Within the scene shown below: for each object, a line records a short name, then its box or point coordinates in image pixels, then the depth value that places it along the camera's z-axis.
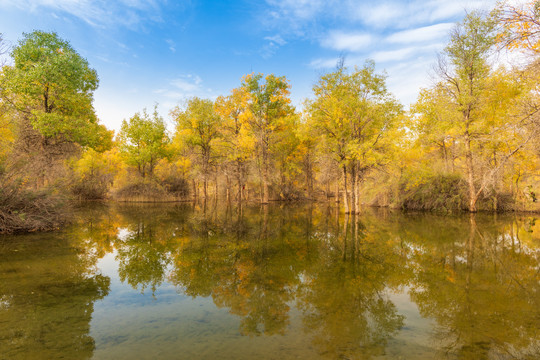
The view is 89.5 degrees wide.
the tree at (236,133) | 28.30
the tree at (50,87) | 16.09
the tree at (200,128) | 32.28
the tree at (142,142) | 32.81
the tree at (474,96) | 19.56
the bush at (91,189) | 32.47
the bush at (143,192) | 32.84
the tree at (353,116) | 19.31
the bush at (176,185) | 34.91
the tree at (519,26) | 8.30
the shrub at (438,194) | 22.25
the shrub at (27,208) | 10.74
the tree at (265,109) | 27.95
